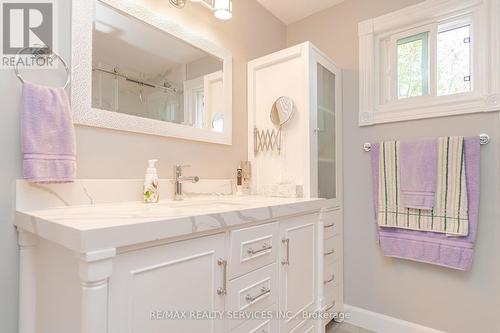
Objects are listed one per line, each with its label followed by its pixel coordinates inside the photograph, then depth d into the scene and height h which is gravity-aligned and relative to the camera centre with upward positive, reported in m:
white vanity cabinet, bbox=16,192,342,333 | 0.65 -0.30
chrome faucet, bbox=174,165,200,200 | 1.37 -0.04
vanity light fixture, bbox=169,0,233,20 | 1.56 +0.94
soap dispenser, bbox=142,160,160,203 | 1.22 -0.06
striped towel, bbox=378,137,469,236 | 1.54 -0.16
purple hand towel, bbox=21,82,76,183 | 0.92 +0.13
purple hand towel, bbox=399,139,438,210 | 1.63 -0.01
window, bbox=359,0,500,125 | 1.53 +0.71
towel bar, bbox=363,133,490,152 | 1.51 +0.18
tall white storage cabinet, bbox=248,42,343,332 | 1.70 +0.24
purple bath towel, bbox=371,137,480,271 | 1.52 -0.42
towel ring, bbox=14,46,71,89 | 0.96 +0.43
